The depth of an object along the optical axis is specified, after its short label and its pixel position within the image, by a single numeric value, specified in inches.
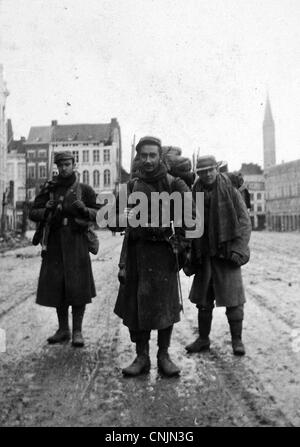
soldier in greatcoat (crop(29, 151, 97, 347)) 182.7
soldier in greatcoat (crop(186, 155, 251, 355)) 168.9
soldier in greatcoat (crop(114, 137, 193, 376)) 145.9
